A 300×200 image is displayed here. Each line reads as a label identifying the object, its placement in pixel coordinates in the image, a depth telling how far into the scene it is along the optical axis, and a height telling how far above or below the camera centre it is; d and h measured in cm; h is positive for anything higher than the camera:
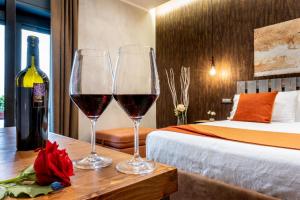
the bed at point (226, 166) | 114 -44
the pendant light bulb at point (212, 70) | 356 +50
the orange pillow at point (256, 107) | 259 -11
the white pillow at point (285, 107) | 255 -10
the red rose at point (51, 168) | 35 -12
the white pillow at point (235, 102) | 298 -4
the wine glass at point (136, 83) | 49 +4
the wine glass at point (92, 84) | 49 +3
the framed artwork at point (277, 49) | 277 +70
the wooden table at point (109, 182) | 34 -15
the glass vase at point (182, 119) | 387 -37
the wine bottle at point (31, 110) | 57 -3
